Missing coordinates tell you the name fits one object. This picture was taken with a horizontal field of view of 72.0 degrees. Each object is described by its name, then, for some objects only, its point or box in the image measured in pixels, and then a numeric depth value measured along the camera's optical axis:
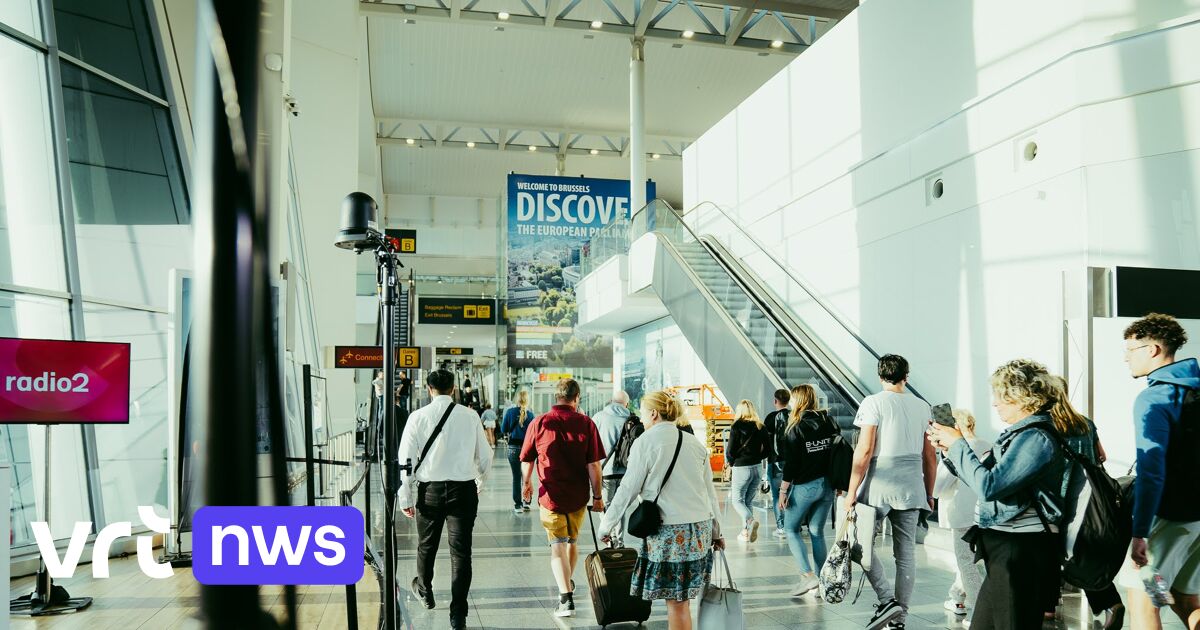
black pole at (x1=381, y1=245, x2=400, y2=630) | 3.33
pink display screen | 4.99
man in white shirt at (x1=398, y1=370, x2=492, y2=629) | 5.16
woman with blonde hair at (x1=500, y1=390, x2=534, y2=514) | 10.54
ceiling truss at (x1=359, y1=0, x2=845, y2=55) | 17.59
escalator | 9.70
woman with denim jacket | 2.99
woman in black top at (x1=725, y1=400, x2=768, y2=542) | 7.49
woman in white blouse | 4.08
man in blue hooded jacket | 3.43
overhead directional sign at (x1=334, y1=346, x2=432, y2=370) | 12.10
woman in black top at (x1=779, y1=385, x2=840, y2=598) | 5.77
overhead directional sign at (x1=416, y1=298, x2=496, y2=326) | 31.42
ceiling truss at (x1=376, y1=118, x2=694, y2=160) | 26.16
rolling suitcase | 5.02
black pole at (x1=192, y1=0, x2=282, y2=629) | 0.72
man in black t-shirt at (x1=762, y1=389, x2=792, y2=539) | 7.38
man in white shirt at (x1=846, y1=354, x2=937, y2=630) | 4.97
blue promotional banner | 21.25
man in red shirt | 5.43
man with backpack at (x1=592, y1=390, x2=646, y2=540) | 7.34
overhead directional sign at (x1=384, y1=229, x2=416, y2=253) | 18.72
